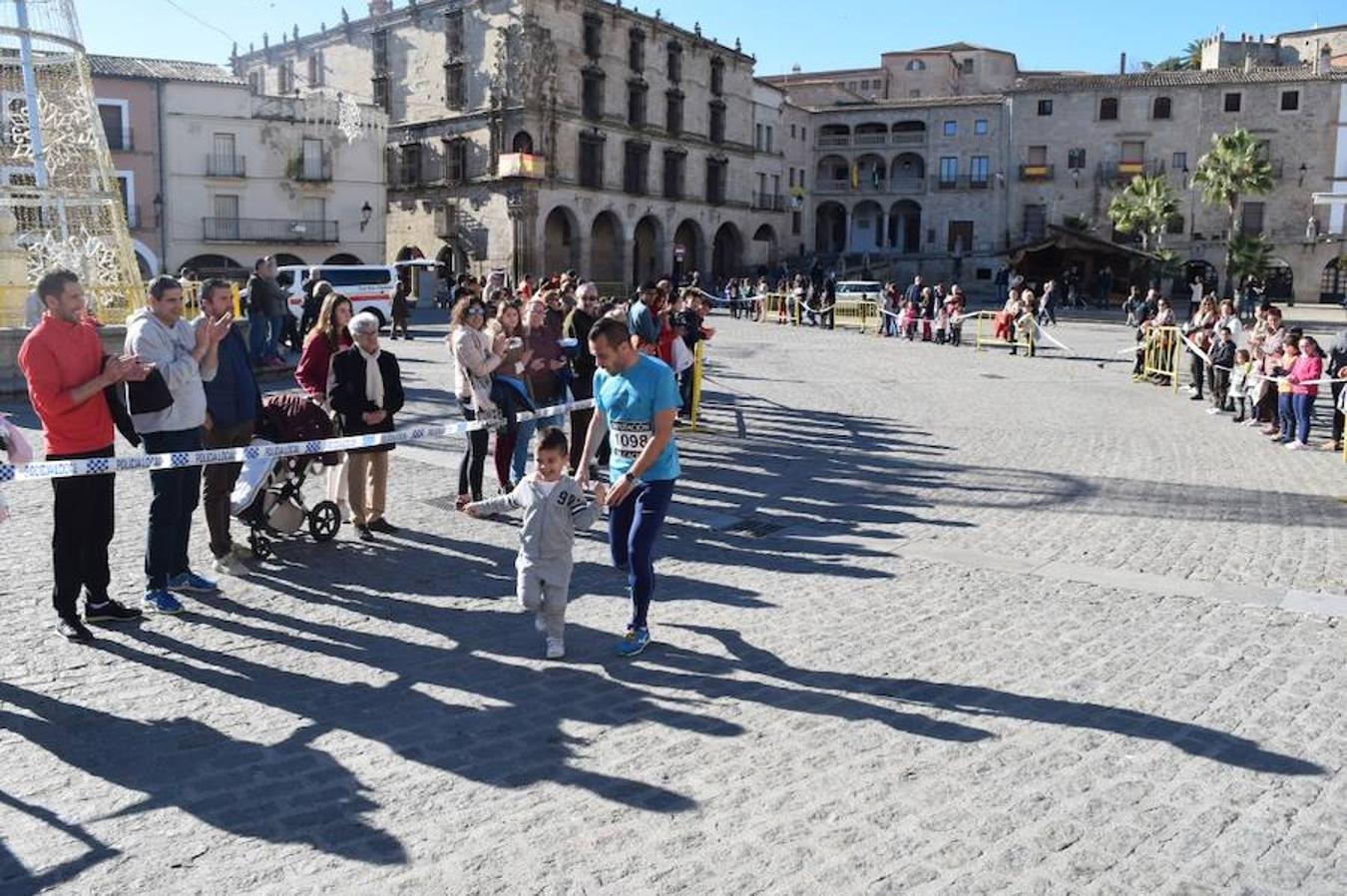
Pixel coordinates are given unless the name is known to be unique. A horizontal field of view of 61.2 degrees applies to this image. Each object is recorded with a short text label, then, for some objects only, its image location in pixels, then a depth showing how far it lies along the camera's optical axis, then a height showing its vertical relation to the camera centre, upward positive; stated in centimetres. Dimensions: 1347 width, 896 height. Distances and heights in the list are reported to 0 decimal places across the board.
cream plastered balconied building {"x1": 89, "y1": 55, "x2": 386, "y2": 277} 4112 +507
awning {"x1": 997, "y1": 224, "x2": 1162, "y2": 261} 5342 +317
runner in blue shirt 605 -76
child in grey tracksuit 595 -114
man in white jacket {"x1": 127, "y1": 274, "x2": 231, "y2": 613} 661 -64
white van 2870 +59
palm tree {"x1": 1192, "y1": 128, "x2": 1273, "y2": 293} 5297 +663
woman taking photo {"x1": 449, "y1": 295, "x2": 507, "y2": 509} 927 -53
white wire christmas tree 1523 +156
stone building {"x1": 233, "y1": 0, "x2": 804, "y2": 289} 4916 +832
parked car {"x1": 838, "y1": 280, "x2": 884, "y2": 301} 4144 +81
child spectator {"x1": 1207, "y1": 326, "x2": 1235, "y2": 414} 1759 -84
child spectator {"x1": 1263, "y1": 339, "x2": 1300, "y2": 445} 1444 -114
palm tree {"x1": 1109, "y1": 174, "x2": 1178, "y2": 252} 5619 +521
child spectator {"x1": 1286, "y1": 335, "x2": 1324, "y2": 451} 1401 -90
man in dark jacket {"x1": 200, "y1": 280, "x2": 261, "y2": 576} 742 -77
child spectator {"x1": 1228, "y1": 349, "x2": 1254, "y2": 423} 1642 -98
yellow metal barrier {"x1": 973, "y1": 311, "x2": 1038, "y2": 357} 2736 -70
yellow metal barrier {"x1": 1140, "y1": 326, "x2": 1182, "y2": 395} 2102 -75
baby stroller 796 -126
